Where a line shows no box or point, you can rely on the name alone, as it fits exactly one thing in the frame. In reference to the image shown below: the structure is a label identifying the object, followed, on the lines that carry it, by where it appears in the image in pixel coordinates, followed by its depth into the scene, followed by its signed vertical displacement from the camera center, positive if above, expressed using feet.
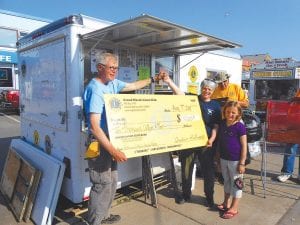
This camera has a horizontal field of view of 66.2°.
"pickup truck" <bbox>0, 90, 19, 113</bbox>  35.75 -0.88
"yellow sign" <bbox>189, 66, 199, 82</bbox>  18.19 +1.82
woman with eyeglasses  9.59 -2.30
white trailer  8.56 +1.17
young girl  8.91 -2.12
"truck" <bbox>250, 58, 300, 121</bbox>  30.08 +2.26
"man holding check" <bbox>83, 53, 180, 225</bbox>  7.14 -1.52
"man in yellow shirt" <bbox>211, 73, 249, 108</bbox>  11.69 +0.23
